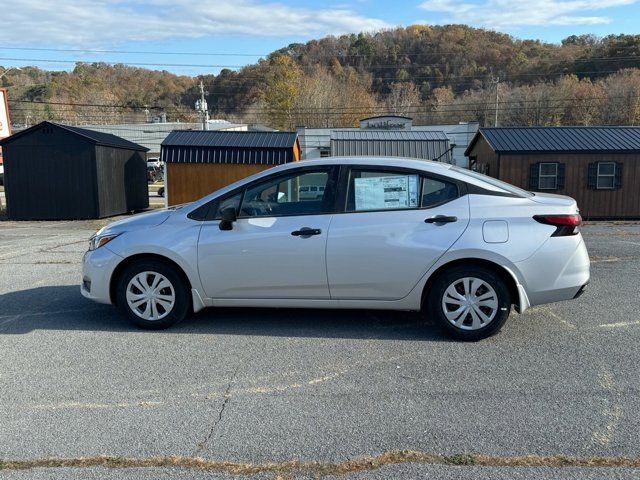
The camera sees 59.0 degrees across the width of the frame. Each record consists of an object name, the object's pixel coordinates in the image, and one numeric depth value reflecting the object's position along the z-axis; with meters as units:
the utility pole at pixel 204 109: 49.95
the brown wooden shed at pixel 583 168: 19.77
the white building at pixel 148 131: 68.69
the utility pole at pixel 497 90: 60.72
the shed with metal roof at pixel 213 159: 20.70
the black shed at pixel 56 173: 19.56
